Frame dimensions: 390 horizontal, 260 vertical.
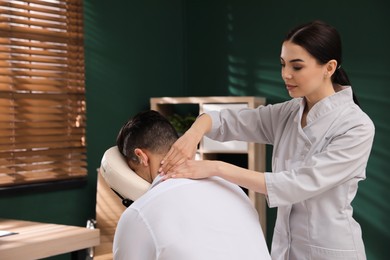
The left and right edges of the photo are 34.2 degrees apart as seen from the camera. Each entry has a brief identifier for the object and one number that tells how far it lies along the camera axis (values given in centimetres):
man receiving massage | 134
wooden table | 249
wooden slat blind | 359
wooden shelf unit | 410
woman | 181
